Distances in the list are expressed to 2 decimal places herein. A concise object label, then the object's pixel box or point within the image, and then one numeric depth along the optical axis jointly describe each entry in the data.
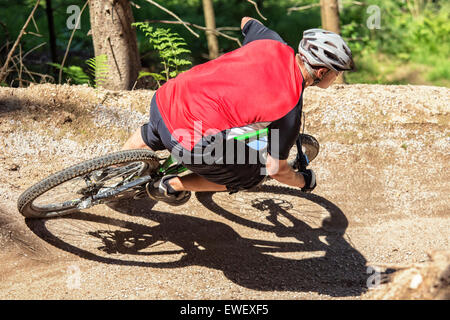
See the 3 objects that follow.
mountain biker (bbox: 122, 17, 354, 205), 7.05
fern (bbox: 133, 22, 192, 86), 13.60
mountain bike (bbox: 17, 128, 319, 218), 8.16
